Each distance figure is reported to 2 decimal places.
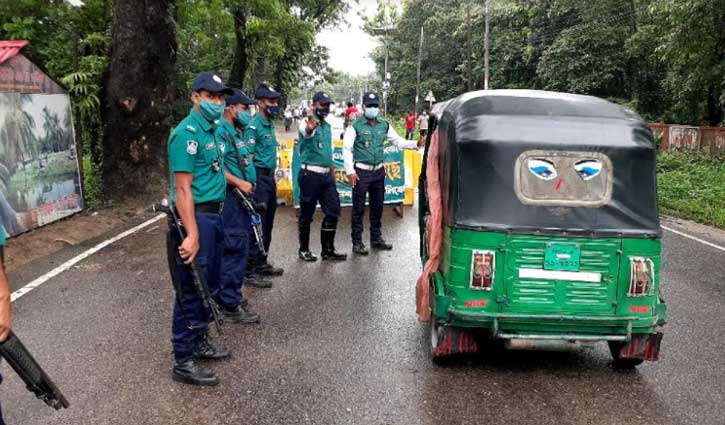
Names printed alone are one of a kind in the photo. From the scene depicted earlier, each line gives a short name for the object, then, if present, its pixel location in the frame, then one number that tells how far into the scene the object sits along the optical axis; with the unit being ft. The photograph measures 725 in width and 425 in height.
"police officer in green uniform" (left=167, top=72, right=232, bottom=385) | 12.37
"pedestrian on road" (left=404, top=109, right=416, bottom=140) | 103.91
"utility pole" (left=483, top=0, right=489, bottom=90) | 94.56
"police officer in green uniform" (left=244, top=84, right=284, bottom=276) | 20.44
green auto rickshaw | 12.92
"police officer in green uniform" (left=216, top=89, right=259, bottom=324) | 16.75
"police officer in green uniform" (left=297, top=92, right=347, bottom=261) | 22.26
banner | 34.53
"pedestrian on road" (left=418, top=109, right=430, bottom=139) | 84.84
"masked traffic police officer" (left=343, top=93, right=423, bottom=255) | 23.73
